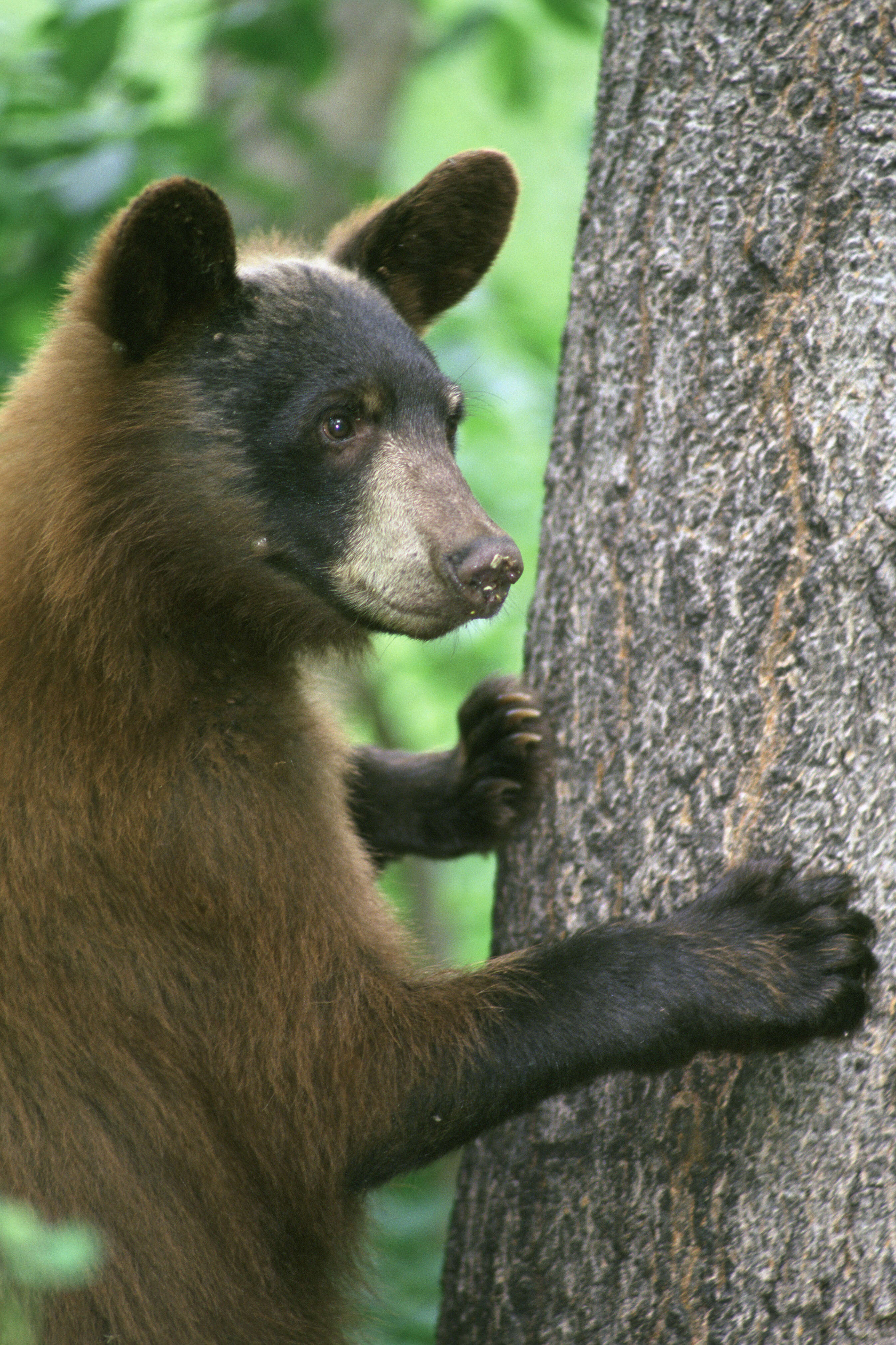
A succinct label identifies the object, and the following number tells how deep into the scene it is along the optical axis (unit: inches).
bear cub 207.6
